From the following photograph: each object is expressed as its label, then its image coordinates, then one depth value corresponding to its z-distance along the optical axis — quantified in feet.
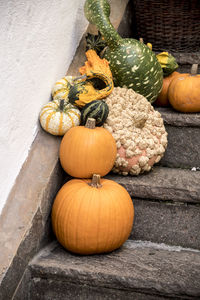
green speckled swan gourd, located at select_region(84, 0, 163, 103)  6.32
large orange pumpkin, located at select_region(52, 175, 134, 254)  4.56
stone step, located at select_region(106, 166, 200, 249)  5.08
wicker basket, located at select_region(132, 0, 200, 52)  7.79
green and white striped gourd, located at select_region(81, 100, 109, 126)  5.31
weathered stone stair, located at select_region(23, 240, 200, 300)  4.05
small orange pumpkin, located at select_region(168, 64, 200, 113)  6.40
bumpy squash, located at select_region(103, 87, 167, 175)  5.48
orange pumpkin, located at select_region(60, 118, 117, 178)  5.03
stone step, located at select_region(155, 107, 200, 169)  6.04
